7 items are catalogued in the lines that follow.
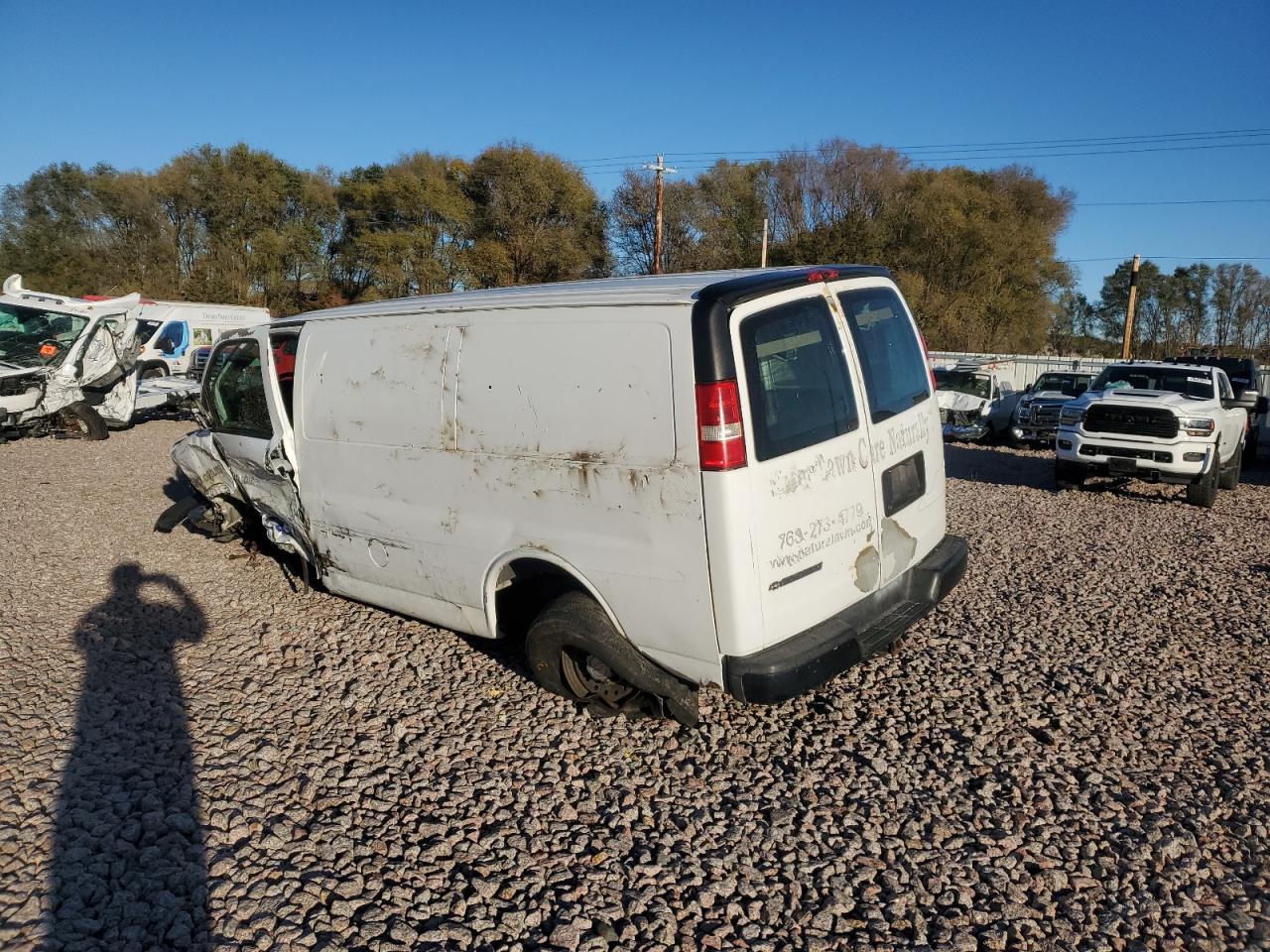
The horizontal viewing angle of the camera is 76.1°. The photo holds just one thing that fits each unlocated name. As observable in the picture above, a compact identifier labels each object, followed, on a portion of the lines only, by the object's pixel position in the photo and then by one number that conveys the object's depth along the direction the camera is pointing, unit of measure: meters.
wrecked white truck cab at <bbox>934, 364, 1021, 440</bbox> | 18.00
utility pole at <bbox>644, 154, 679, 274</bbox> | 30.17
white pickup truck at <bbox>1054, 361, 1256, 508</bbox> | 10.22
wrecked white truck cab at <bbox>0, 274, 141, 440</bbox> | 13.52
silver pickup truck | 16.83
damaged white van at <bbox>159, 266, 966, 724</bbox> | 3.35
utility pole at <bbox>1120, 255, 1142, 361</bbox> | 32.06
